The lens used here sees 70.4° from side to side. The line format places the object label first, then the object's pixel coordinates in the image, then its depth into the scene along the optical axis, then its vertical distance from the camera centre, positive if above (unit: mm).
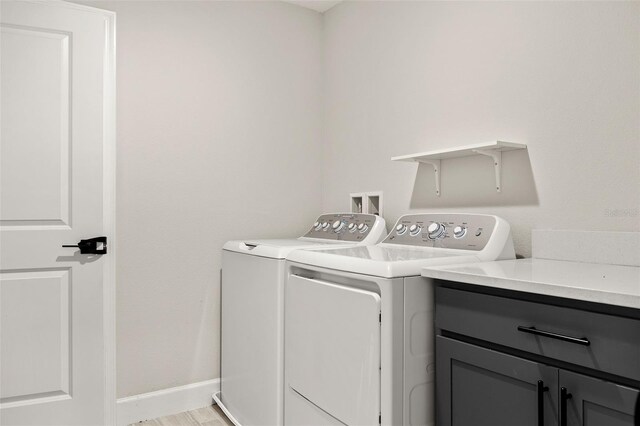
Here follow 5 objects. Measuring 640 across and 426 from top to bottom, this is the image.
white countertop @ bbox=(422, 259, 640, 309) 979 -172
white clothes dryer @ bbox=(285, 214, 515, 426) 1379 -375
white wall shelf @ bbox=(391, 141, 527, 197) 1757 +256
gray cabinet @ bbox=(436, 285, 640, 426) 986 -377
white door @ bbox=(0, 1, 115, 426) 2041 +6
